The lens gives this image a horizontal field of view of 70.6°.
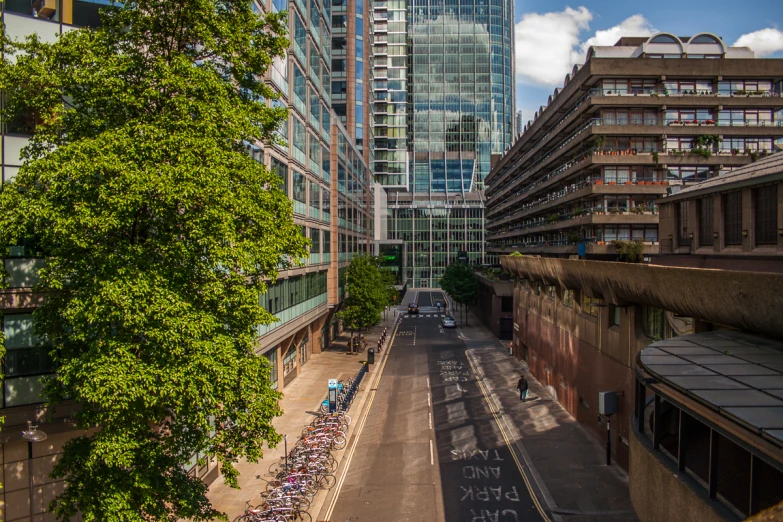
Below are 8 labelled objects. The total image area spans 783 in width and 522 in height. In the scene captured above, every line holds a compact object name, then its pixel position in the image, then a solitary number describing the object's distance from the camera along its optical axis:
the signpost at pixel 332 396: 27.38
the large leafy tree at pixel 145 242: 10.45
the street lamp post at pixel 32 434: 12.67
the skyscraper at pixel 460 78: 156.75
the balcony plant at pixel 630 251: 33.78
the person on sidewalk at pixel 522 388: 30.92
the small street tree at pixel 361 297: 48.03
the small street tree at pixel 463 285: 71.00
